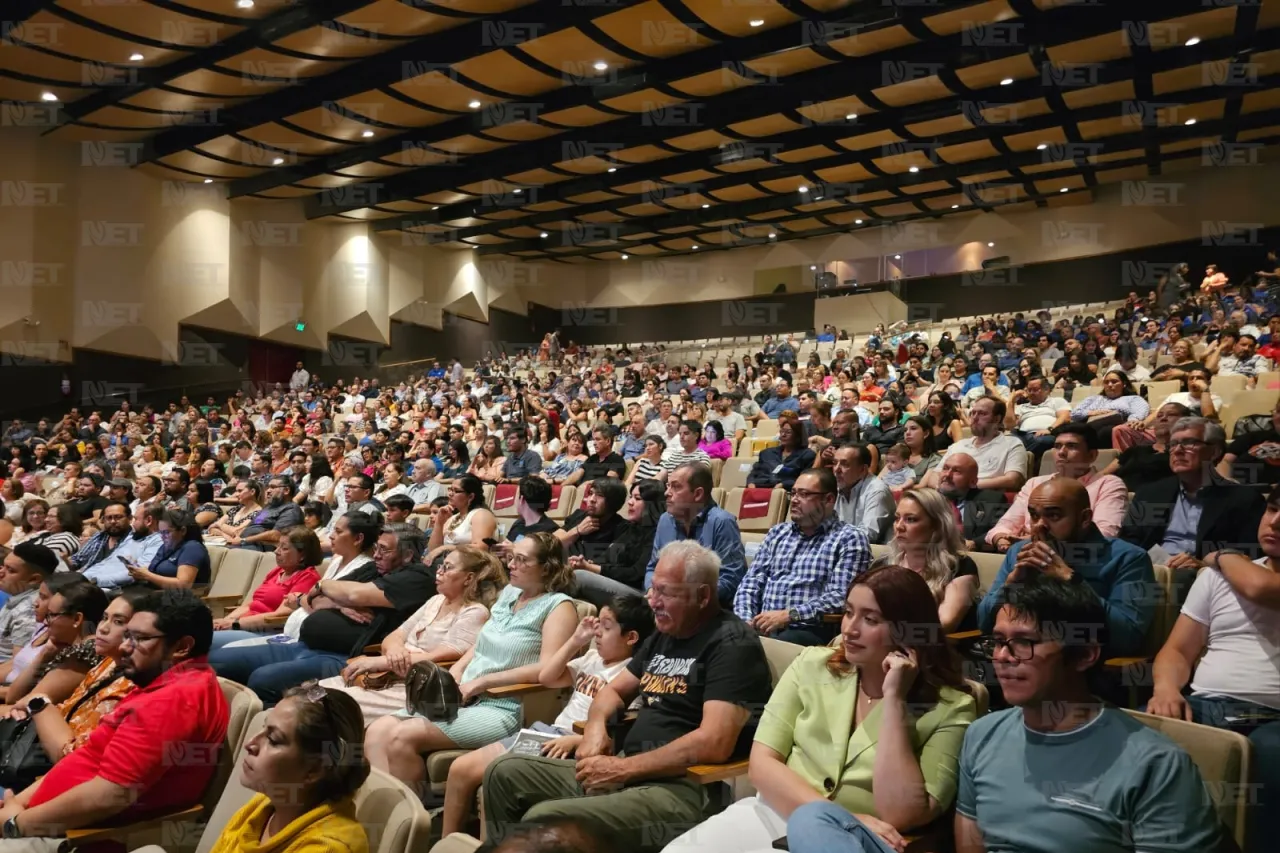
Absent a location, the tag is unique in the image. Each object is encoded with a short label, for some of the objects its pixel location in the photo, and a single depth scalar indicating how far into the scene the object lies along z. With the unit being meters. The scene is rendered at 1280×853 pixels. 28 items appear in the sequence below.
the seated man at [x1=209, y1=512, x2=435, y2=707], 3.43
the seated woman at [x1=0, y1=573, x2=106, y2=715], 2.84
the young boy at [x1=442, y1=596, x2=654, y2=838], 2.40
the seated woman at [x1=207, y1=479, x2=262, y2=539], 6.61
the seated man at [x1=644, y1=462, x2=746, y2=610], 3.48
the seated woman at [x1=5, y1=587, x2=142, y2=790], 2.39
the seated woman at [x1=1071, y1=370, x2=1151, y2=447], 5.08
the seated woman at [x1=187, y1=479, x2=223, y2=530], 6.83
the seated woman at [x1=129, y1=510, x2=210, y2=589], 4.71
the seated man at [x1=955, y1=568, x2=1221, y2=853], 1.43
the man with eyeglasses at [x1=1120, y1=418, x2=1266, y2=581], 2.79
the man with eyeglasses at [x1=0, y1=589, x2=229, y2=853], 1.98
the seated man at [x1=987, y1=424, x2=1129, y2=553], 3.17
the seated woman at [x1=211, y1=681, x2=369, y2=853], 1.66
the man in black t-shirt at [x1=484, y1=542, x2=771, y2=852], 1.99
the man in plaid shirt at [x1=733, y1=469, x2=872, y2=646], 2.87
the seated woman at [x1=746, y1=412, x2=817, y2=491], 5.29
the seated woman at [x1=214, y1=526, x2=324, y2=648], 4.06
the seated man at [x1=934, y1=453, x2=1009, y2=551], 3.93
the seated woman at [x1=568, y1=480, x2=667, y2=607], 3.73
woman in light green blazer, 1.66
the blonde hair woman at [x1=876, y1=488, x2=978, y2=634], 2.66
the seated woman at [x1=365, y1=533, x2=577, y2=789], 2.58
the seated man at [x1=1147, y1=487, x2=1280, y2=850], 2.01
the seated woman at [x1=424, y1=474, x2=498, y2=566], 4.52
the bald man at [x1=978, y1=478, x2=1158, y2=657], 2.41
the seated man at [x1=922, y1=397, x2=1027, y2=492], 4.20
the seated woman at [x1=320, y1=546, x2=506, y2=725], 3.00
